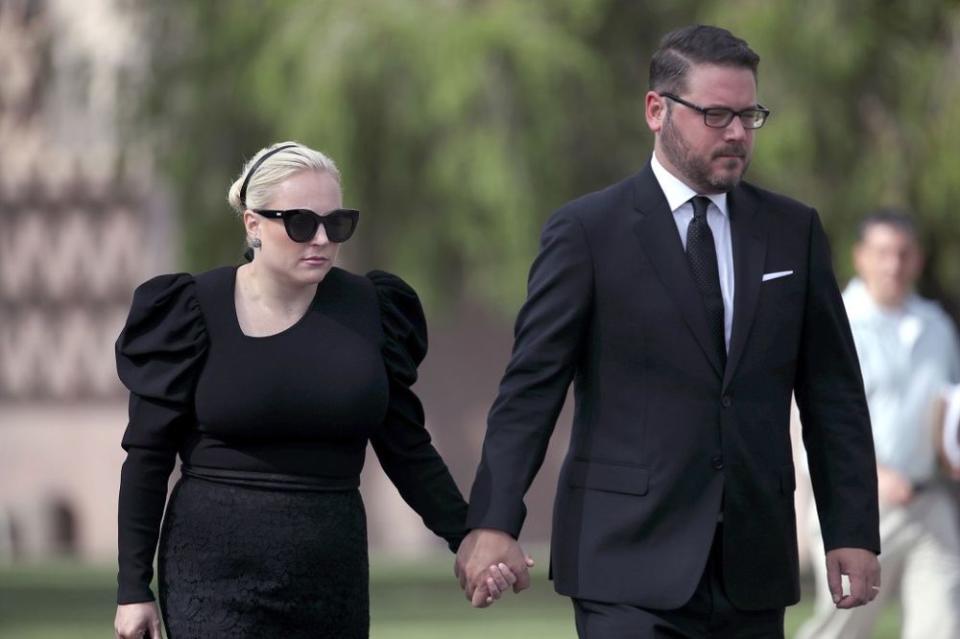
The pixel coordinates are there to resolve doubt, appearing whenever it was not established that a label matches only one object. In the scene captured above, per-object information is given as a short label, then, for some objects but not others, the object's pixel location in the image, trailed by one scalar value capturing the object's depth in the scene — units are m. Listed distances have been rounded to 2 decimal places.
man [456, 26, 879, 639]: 12.03
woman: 12.28
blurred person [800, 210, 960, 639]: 19.66
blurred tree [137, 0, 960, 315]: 35.47
